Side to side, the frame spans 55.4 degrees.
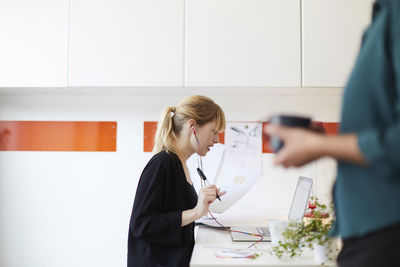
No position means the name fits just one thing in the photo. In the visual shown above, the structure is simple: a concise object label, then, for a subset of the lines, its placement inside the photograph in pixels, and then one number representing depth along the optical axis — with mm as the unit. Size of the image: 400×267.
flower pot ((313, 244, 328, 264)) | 1158
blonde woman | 1399
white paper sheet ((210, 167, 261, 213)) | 1699
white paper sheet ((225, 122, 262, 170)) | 2332
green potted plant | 1156
